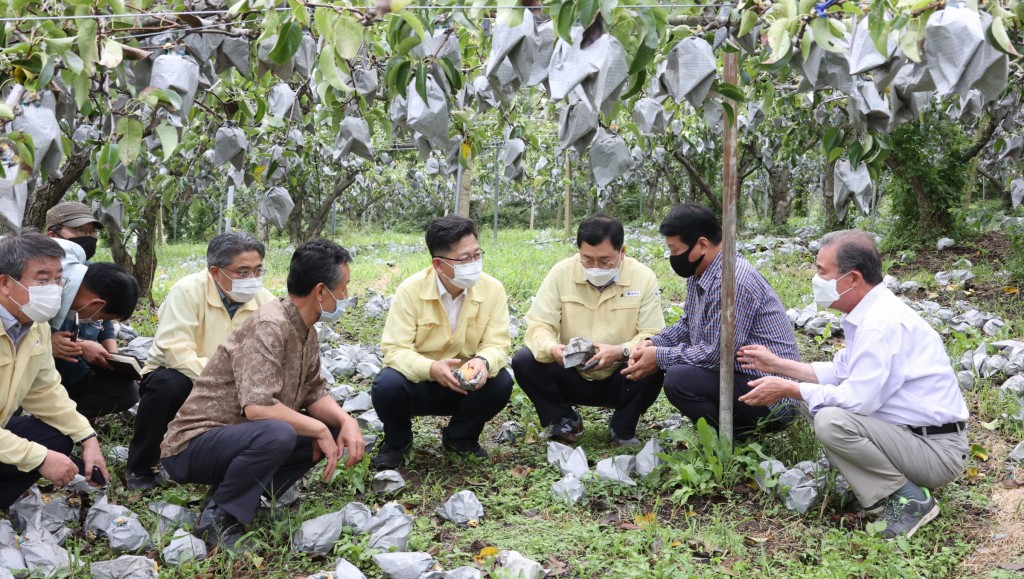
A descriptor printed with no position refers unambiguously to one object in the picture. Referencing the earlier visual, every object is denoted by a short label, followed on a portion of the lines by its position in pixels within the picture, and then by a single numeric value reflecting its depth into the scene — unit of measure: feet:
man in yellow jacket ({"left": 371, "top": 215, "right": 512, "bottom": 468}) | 10.71
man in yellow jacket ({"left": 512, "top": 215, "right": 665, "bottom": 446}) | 11.34
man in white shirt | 8.46
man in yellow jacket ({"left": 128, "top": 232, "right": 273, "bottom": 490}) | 10.11
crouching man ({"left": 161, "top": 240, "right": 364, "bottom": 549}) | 8.36
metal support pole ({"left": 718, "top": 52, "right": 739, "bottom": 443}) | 9.02
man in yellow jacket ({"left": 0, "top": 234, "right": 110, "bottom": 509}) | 8.08
